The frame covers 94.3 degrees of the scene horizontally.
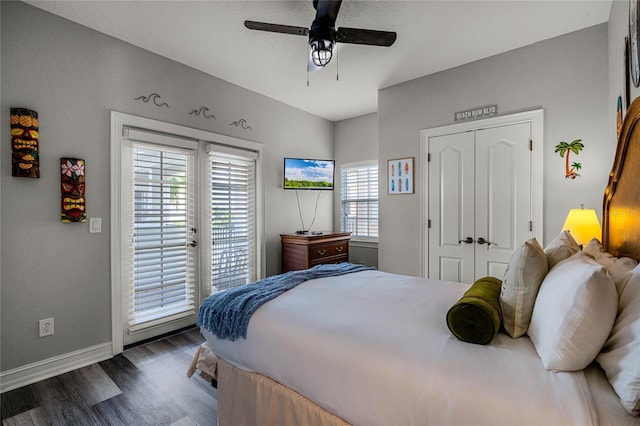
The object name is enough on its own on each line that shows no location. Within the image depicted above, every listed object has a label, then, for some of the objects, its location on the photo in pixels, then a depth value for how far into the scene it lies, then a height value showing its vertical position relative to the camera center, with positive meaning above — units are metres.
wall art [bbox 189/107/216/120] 3.30 +1.13
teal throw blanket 1.62 -0.54
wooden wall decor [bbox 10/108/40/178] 2.14 +0.52
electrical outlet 2.31 -0.89
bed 0.87 -0.52
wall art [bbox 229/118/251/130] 3.72 +1.13
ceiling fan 2.01 +1.30
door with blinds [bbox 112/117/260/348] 2.78 -0.16
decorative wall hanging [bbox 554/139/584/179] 2.56 +0.53
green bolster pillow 1.15 -0.43
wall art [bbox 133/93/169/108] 2.88 +1.12
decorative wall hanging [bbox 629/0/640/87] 1.39 +0.85
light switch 2.55 -0.11
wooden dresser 3.93 -0.51
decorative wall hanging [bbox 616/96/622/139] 1.93 +0.65
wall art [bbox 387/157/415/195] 3.65 +0.45
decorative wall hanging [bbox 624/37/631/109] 1.74 +0.81
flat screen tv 4.23 +0.57
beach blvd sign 3.08 +1.06
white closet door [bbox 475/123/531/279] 2.92 +0.17
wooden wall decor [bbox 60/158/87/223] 2.38 +0.20
